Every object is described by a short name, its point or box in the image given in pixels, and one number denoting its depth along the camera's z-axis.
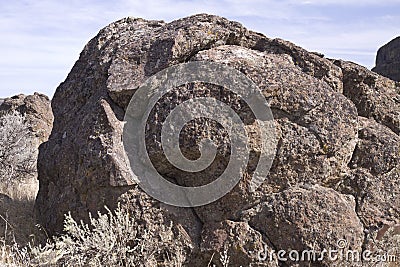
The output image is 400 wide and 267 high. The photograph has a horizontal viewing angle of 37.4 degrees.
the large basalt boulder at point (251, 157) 5.37
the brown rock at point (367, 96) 6.48
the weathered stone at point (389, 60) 21.82
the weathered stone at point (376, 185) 5.64
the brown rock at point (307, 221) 5.25
